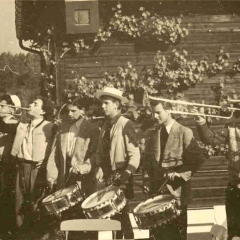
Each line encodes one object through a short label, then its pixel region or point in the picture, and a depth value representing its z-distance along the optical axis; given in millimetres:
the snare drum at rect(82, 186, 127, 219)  5758
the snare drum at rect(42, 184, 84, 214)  5992
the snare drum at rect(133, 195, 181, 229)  5652
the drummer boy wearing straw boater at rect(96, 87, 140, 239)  6211
